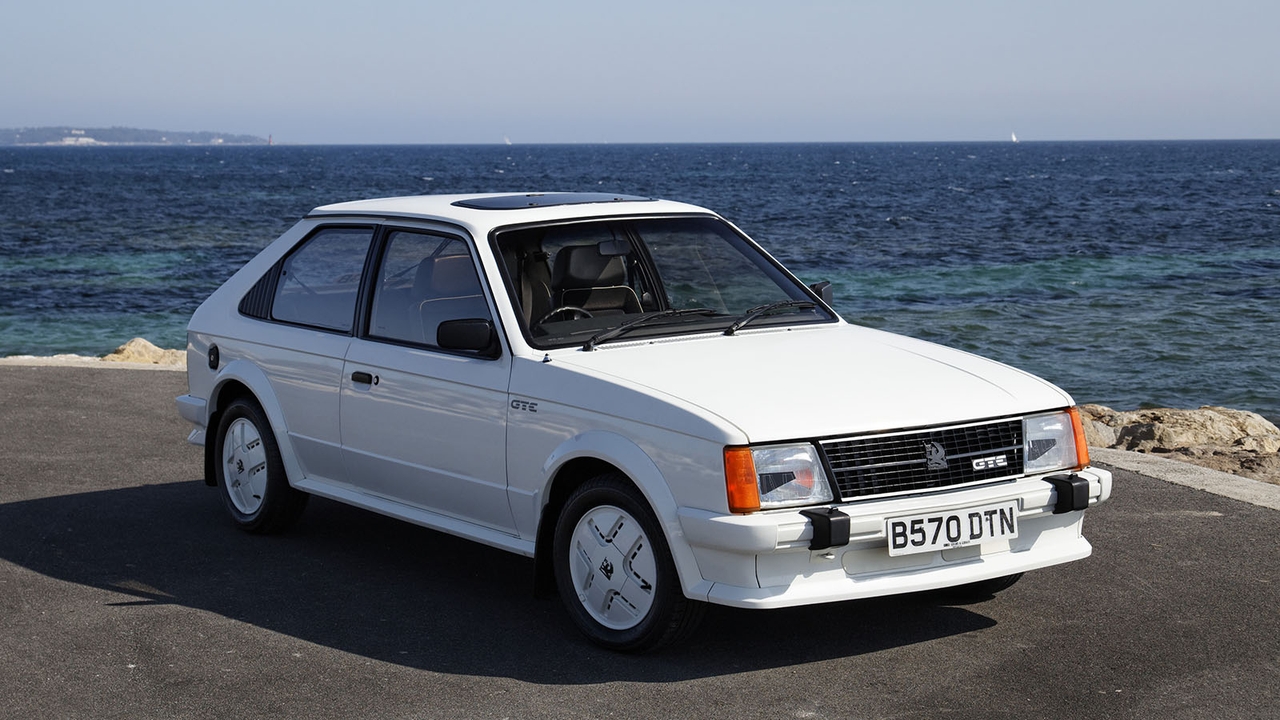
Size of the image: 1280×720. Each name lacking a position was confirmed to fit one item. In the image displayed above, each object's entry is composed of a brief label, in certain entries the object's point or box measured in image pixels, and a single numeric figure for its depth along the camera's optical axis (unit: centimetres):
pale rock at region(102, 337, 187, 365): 1625
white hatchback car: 471
